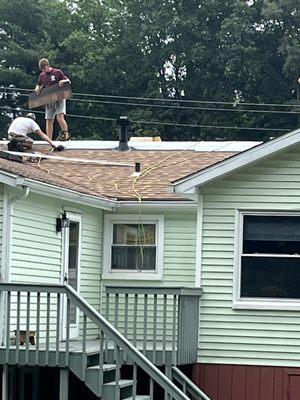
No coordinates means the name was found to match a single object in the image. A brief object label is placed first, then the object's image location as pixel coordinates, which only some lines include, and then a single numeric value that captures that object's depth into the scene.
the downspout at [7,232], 13.12
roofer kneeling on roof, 16.89
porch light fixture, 14.66
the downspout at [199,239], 14.22
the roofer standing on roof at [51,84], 19.84
